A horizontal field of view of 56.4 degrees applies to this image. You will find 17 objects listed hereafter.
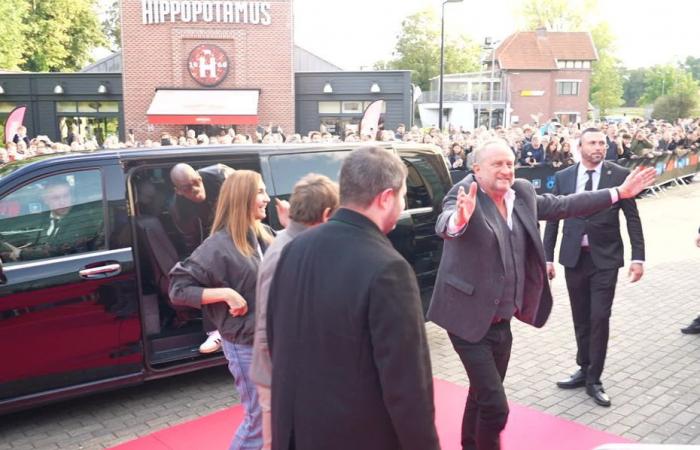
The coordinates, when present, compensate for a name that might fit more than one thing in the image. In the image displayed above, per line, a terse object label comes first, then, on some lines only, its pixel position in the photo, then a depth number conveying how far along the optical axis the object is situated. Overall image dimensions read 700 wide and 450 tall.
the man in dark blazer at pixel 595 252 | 4.71
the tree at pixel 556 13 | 78.25
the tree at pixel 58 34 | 45.94
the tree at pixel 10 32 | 33.50
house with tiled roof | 66.88
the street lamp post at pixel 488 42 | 30.78
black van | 4.20
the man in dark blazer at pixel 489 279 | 3.42
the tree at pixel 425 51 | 70.69
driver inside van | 4.36
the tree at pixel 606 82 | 81.06
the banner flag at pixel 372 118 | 18.45
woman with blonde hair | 3.40
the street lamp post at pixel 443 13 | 21.56
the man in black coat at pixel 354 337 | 2.02
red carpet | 4.19
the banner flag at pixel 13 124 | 16.91
